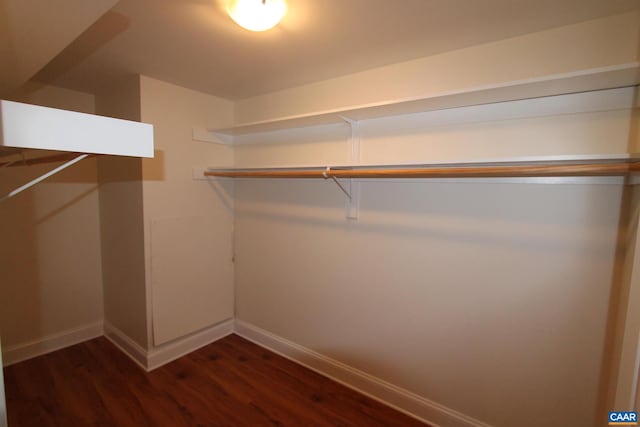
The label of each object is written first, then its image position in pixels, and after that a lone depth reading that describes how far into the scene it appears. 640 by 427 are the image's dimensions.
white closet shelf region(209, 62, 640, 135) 1.24
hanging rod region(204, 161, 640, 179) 1.20
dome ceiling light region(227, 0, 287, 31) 1.28
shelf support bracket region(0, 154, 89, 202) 0.78
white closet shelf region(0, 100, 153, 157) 0.58
